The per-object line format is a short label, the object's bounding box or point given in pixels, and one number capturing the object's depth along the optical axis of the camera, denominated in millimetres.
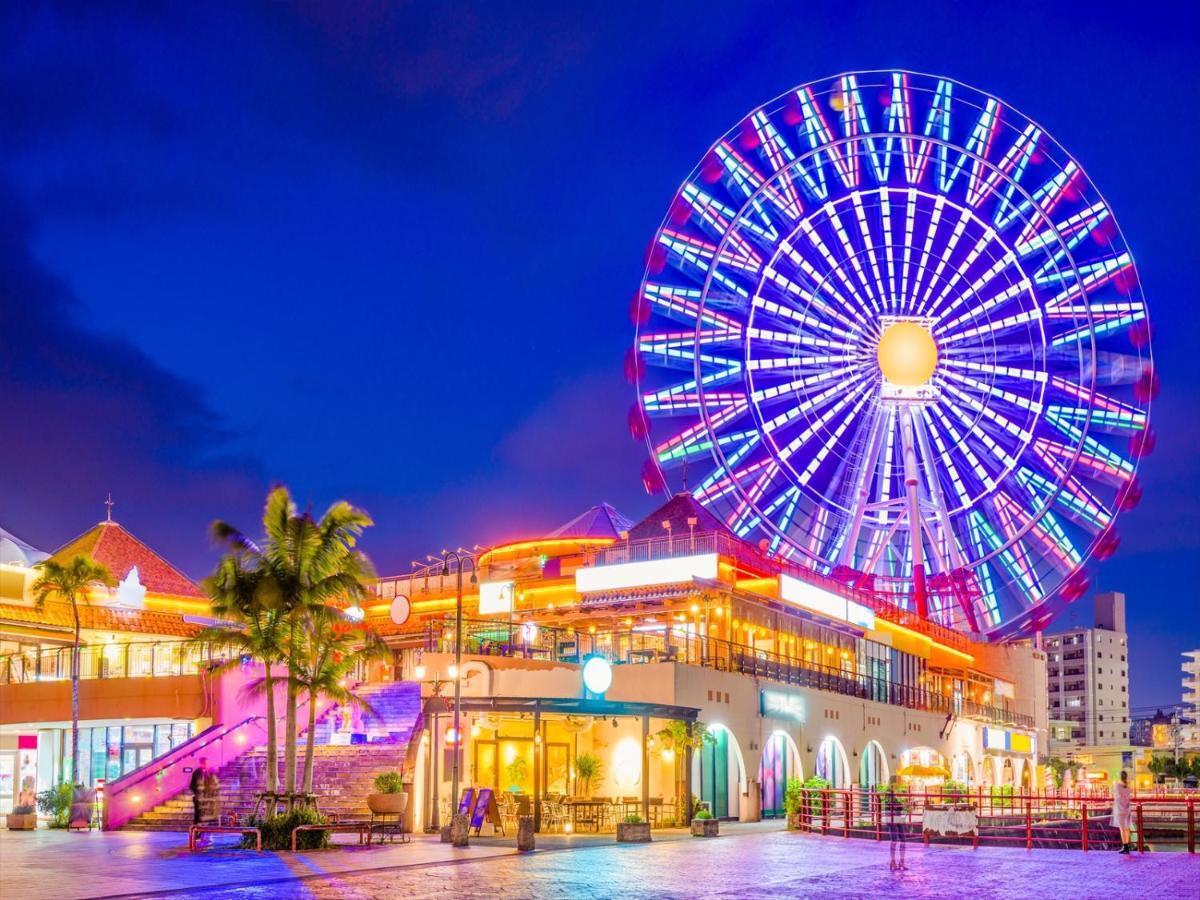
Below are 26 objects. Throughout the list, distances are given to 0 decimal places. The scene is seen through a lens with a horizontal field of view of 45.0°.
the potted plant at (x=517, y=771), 39750
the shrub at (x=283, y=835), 29312
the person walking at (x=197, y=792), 30875
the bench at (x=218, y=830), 29000
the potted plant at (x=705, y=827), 34656
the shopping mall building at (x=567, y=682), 38375
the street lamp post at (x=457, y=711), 31391
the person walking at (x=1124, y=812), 29328
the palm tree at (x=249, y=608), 31406
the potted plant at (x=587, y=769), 39750
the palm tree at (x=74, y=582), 42094
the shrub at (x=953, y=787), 51475
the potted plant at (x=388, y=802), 32781
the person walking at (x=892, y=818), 26583
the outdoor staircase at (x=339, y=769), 36438
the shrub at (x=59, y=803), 38531
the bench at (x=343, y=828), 29141
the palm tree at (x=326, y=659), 31375
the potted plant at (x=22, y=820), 37719
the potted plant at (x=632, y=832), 32188
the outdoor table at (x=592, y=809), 36531
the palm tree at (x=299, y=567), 31500
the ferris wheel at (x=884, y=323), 59969
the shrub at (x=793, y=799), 37688
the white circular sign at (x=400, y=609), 48062
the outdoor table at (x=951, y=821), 29391
